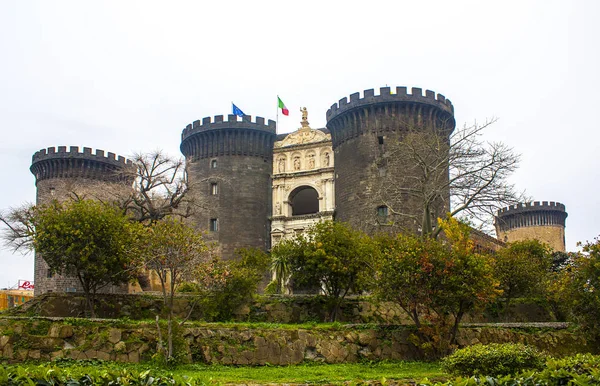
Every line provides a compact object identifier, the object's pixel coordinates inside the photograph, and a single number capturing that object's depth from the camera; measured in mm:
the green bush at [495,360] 15672
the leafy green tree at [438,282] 21094
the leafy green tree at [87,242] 25281
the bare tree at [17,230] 36250
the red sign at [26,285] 67144
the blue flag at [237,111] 46812
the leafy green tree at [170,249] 21484
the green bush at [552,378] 10523
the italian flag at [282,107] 46625
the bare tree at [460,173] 30484
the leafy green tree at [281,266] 29695
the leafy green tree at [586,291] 20459
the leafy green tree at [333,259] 27109
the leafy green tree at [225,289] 25477
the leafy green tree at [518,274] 29125
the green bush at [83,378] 9548
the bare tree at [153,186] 33312
